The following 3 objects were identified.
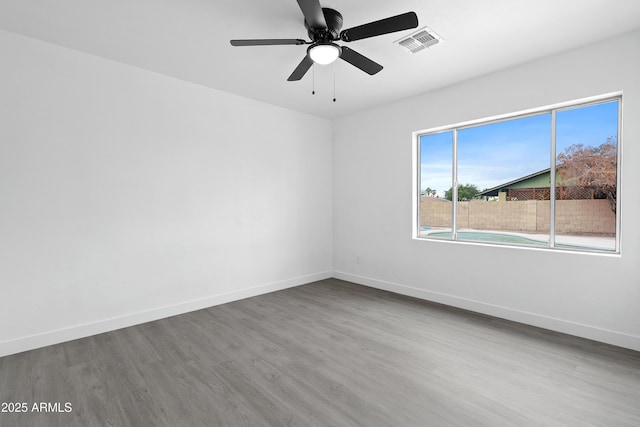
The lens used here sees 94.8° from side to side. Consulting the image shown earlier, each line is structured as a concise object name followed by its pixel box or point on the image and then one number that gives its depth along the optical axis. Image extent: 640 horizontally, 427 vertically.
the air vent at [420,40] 2.57
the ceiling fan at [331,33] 1.93
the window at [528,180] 2.95
